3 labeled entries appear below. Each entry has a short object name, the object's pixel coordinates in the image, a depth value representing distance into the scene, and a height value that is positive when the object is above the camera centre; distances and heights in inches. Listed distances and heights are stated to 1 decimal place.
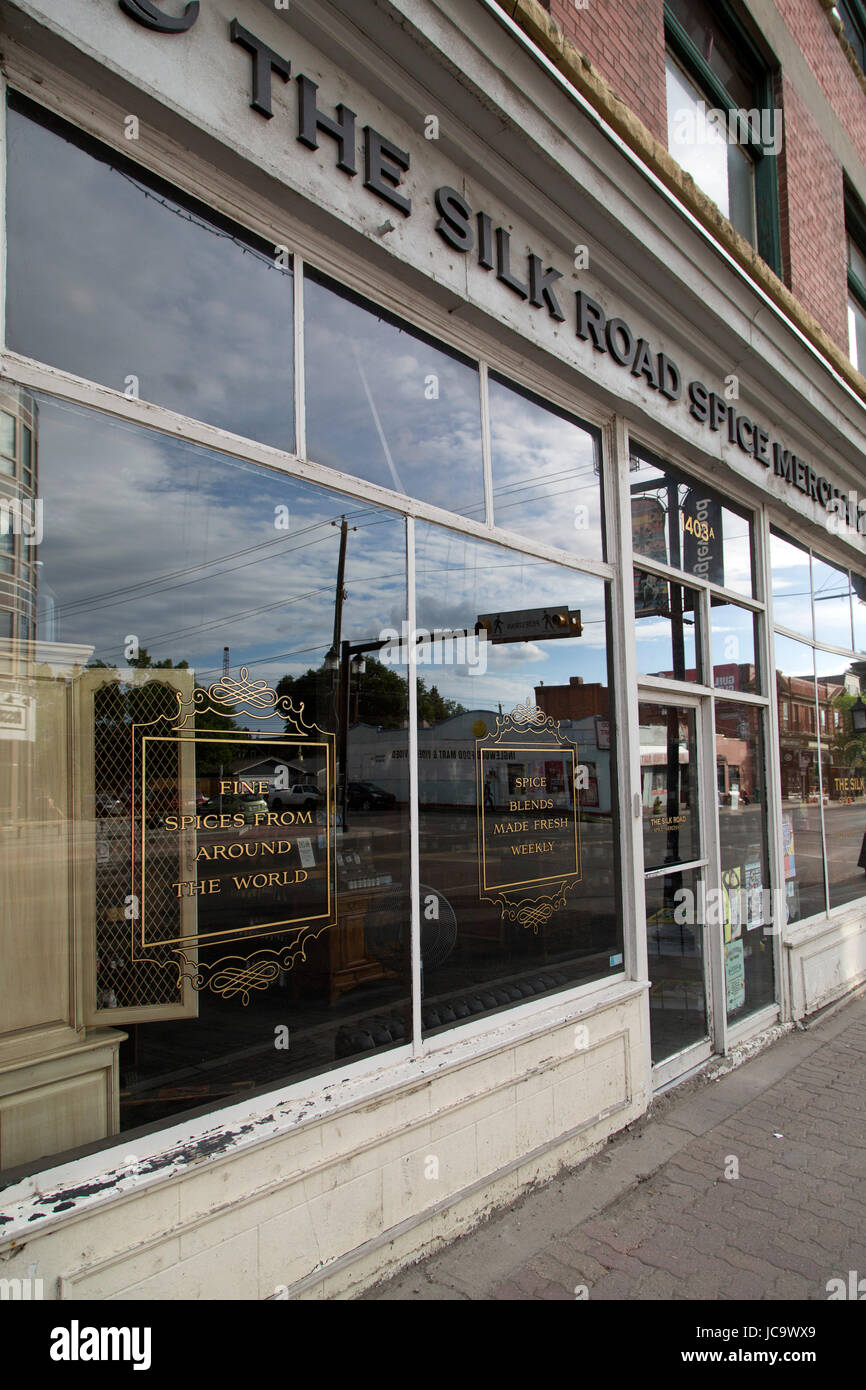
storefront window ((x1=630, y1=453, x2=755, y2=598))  216.1 +58.6
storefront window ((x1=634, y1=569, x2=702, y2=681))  211.3 +29.2
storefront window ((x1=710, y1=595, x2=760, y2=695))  246.2 +28.0
